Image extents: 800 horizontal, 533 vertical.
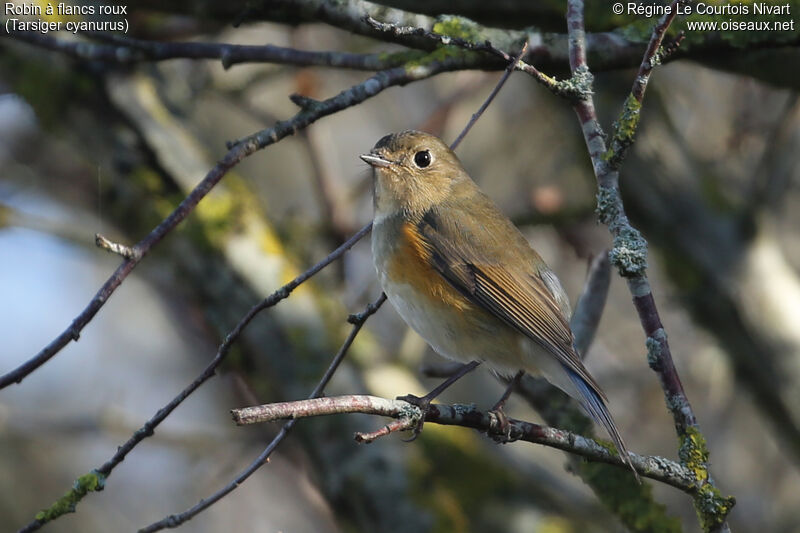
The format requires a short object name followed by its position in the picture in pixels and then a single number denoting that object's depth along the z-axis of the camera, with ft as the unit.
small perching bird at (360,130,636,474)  18.85
